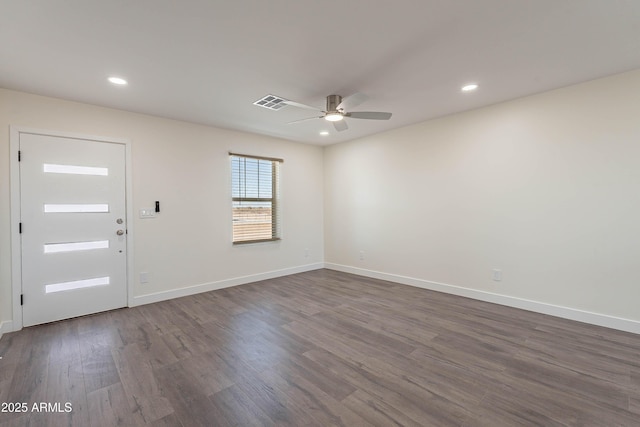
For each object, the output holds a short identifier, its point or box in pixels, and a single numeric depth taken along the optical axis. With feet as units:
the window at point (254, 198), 15.65
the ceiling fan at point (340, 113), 10.11
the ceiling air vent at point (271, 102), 10.54
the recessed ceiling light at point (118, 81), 9.06
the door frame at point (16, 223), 9.86
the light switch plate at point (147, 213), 12.46
